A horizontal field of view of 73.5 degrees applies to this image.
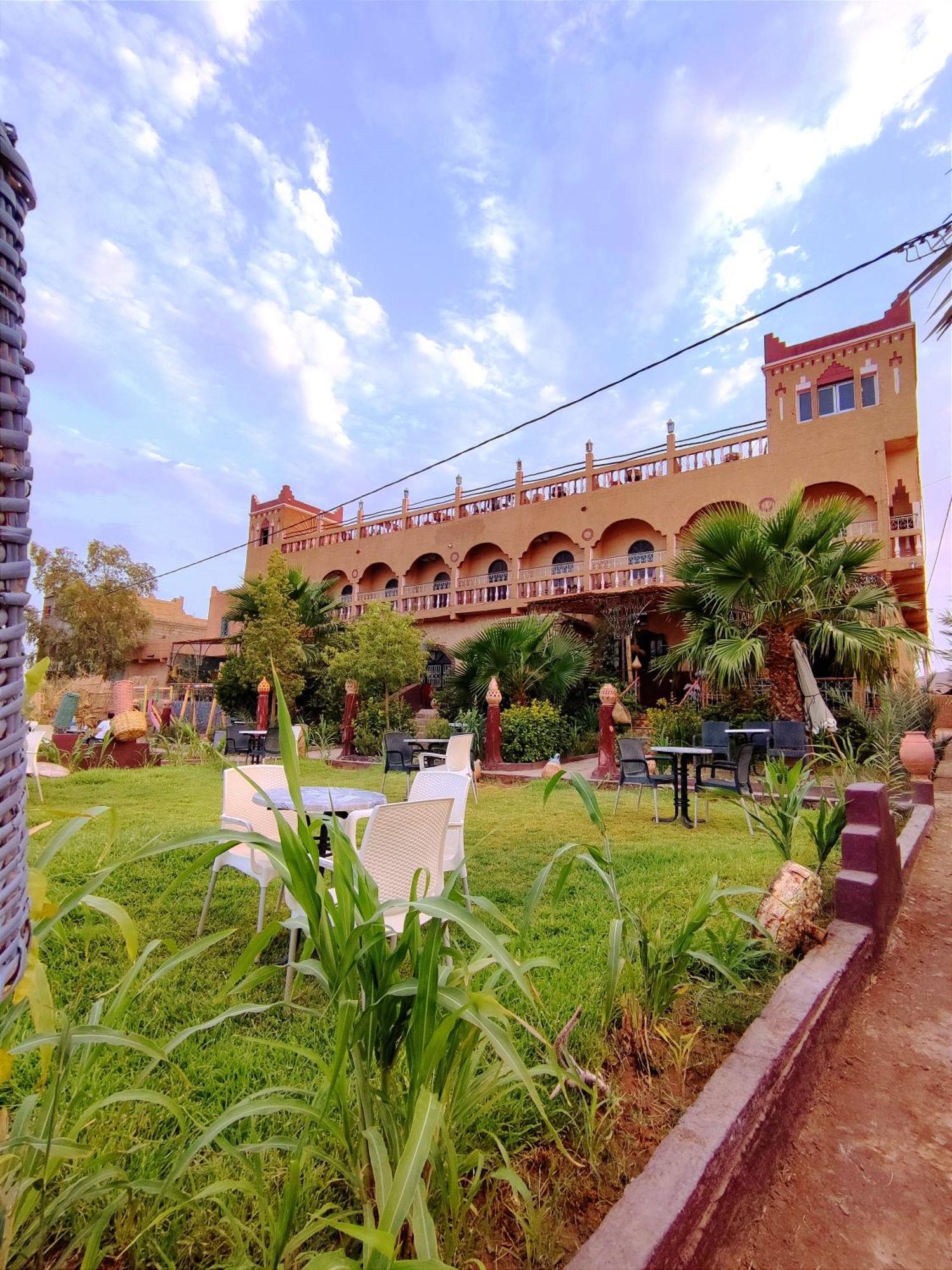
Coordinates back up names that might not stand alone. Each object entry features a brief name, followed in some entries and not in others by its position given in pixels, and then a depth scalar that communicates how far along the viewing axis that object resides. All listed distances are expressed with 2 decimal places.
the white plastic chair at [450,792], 3.47
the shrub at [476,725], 11.12
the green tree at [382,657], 12.45
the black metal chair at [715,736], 7.62
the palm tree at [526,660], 11.71
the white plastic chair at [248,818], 2.97
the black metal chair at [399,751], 8.05
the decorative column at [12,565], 0.54
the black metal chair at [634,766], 6.31
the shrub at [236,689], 16.70
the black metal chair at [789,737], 7.46
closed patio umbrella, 8.94
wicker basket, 9.56
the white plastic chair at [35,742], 5.68
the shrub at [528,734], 10.57
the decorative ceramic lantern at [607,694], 9.01
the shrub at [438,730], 12.64
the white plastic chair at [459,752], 6.59
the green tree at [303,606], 17.00
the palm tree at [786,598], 8.52
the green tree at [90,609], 25.00
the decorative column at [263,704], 12.81
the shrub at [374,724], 12.36
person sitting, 10.08
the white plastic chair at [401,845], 2.50
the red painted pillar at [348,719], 12.27
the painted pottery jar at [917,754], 6.00
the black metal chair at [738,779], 5.77
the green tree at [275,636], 15.68
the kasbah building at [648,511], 14.70
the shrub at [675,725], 9.94
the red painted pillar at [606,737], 9.00
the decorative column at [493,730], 9.99
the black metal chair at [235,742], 10.30
